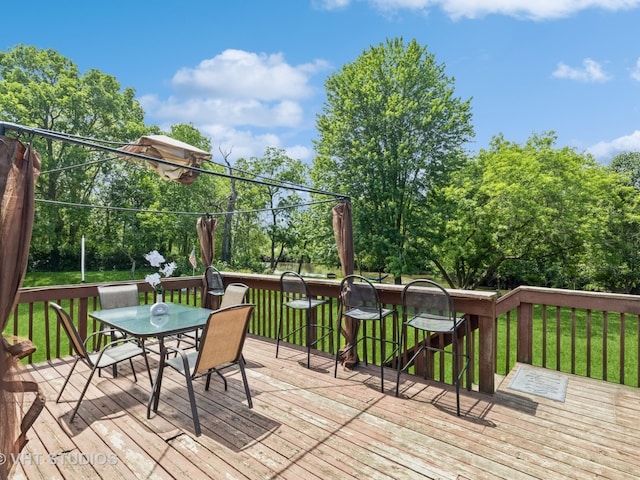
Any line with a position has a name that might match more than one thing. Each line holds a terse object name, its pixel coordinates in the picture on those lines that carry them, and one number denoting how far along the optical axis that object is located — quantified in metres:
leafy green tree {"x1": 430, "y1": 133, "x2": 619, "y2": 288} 11.28
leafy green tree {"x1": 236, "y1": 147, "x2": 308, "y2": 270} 21.39
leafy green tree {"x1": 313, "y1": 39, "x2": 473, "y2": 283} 12.39
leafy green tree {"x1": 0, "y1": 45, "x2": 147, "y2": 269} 15.62
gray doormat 3.25
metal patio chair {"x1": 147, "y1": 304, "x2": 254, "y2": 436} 2.61
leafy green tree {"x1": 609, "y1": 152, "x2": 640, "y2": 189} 17.75
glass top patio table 2.96
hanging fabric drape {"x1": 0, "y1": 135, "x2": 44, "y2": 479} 1.71
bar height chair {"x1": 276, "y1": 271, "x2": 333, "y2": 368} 4.16
